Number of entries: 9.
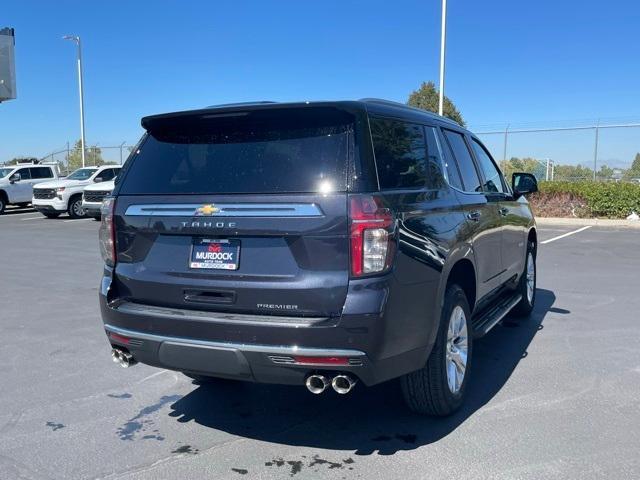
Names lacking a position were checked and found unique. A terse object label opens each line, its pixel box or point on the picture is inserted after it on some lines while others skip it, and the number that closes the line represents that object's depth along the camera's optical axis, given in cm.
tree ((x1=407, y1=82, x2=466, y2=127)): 3953
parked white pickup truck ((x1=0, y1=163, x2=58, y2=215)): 2461
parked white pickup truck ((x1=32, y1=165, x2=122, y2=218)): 2138
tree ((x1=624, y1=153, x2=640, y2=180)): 2088
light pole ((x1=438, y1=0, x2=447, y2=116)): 2102
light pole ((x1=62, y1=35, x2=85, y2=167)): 3412
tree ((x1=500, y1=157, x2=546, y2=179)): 2480
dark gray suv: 310
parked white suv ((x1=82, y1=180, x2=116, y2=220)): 2023
